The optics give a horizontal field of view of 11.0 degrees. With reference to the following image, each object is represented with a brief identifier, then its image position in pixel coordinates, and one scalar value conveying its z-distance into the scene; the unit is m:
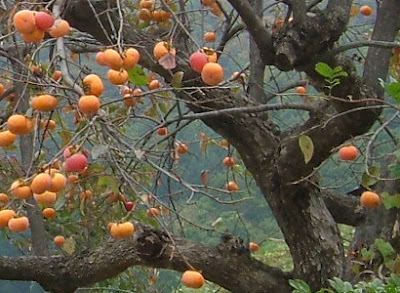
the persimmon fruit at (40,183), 6.32
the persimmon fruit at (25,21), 6.21
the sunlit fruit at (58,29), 6.31
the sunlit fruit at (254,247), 8.89
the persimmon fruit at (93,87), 6.35
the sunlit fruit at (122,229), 6.80
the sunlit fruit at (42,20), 6.22
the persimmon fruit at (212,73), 6.48
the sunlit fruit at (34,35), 6.24
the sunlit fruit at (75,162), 6.50
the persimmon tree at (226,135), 6.58
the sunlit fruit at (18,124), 6.41
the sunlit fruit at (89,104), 6.27
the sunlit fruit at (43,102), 6.38
